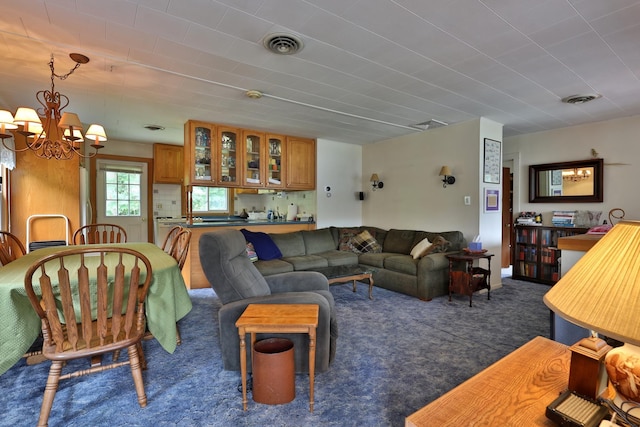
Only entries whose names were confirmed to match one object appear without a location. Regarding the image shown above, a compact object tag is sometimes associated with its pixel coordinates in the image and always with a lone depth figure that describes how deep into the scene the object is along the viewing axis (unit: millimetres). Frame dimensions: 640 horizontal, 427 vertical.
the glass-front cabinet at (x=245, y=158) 4508
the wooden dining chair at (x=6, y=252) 2410
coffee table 3666
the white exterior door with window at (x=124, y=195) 5797
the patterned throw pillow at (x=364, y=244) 5047
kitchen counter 4473
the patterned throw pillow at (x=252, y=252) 4375
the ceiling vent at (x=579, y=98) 3385
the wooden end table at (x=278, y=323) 1720
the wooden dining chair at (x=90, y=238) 3326
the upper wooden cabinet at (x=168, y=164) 6133
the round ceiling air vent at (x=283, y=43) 2229
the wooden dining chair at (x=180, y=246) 2600
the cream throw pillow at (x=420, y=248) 4230
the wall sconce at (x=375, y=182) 5668
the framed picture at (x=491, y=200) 4379
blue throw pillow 4402
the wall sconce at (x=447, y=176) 4520
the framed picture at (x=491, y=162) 4312
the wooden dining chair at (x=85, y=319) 1587
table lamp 539
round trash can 1798
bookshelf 4637
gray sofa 3930
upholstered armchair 2041
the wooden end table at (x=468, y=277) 3692
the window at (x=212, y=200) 6723
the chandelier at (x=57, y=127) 2385
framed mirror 4391
